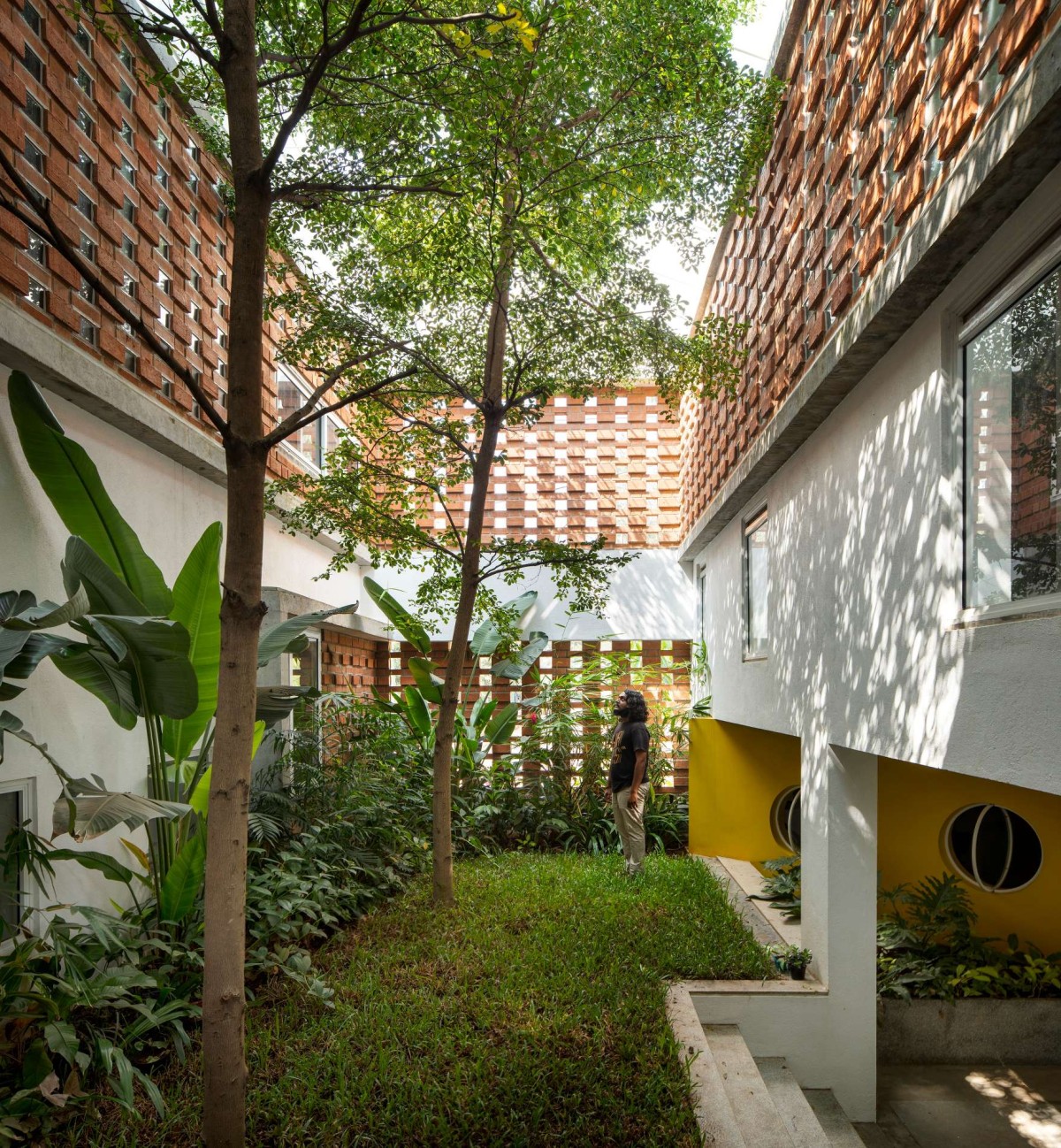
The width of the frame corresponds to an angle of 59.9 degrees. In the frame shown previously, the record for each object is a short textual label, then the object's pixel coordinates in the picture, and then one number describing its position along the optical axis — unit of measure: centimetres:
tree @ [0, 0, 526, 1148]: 306
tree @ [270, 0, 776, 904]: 521
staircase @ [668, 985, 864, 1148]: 397
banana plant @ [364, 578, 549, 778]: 980
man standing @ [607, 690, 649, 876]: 816
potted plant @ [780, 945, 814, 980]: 566
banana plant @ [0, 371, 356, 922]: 348
